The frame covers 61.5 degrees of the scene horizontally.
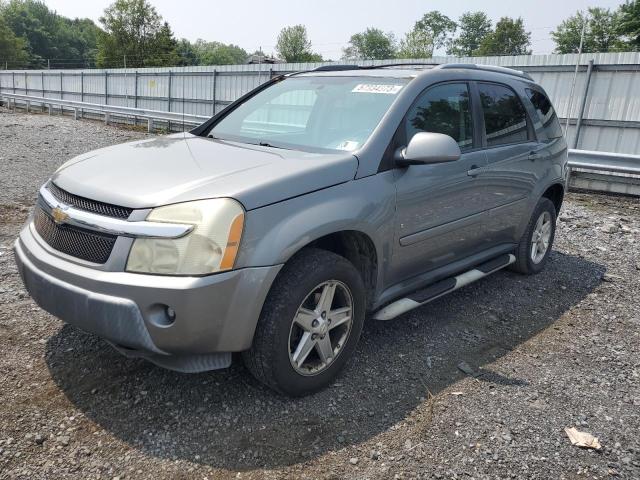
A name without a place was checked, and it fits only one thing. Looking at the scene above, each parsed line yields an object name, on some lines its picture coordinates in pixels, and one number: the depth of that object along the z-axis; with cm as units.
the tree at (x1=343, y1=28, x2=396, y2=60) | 11341
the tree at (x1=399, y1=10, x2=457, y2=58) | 7156
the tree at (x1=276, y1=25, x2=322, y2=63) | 9150
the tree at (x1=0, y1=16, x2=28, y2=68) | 7325
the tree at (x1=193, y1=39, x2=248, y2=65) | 12656
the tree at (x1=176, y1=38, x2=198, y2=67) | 10399
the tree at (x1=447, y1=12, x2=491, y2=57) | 11125
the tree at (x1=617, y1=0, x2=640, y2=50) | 4062
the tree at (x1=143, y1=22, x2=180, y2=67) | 7194
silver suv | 249
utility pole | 1075
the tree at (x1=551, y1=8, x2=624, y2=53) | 6339
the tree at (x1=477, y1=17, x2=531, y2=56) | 8044
